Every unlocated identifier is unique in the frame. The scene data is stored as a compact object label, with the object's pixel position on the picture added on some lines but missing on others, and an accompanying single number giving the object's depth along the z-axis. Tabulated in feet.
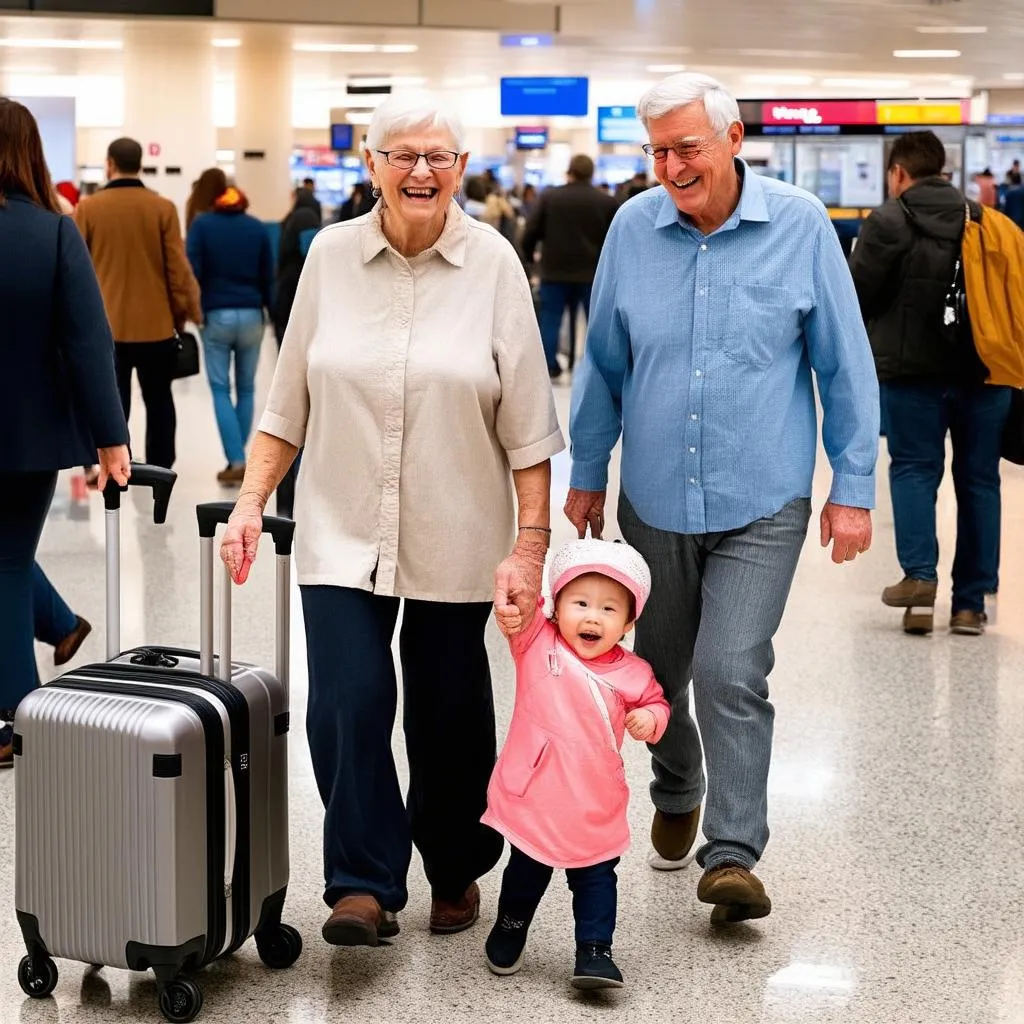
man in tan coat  27.30
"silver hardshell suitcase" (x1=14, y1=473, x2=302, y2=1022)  9.45
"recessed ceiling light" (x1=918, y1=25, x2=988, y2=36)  73.46
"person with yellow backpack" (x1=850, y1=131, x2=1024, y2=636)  19.66
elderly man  10.74
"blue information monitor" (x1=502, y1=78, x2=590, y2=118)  89.10
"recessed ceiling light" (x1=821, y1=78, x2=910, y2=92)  107.24
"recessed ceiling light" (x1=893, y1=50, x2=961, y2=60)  85.97
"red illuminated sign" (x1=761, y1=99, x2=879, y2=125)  56.49
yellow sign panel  57.06
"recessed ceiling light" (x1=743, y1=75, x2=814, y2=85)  103.93
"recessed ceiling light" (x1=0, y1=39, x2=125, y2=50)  70.59
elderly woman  10.07
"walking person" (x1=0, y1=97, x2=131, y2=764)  13.71
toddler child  9.95
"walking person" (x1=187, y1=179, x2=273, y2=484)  30.09
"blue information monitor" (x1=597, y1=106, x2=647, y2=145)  122.01
